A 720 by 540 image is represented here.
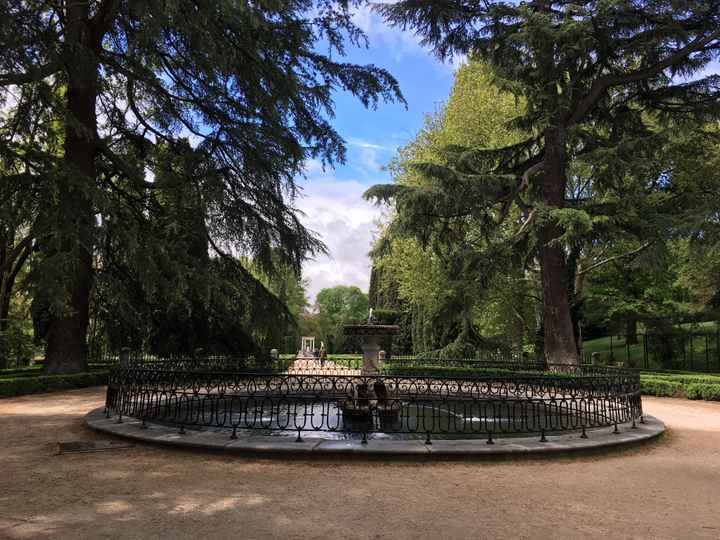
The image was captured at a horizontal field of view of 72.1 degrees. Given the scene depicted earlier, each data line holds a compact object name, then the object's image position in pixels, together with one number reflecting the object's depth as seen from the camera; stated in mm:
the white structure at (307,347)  39025
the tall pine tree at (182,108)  8719
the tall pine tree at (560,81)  15617
